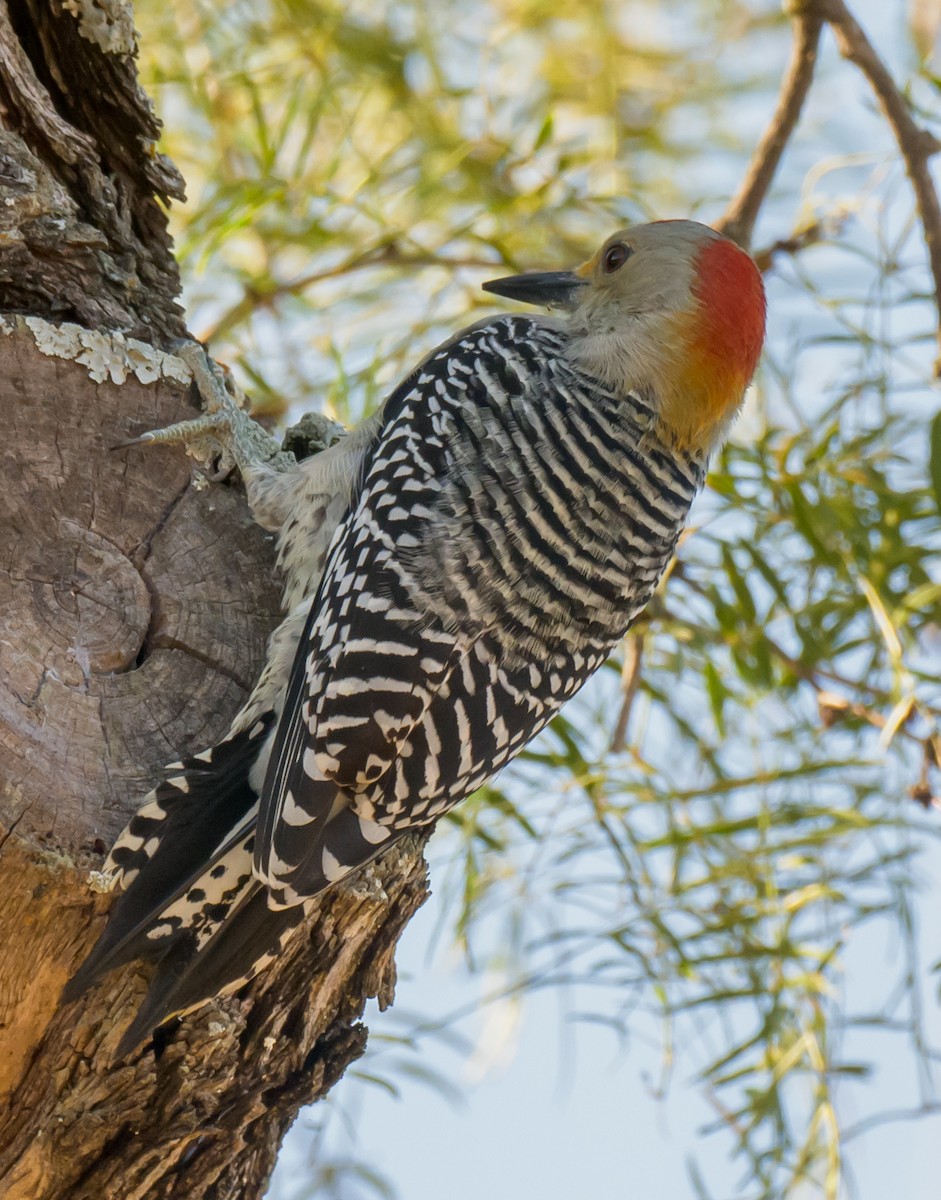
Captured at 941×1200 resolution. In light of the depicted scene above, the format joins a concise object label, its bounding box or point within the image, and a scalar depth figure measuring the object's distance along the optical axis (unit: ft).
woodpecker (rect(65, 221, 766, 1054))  12.08
